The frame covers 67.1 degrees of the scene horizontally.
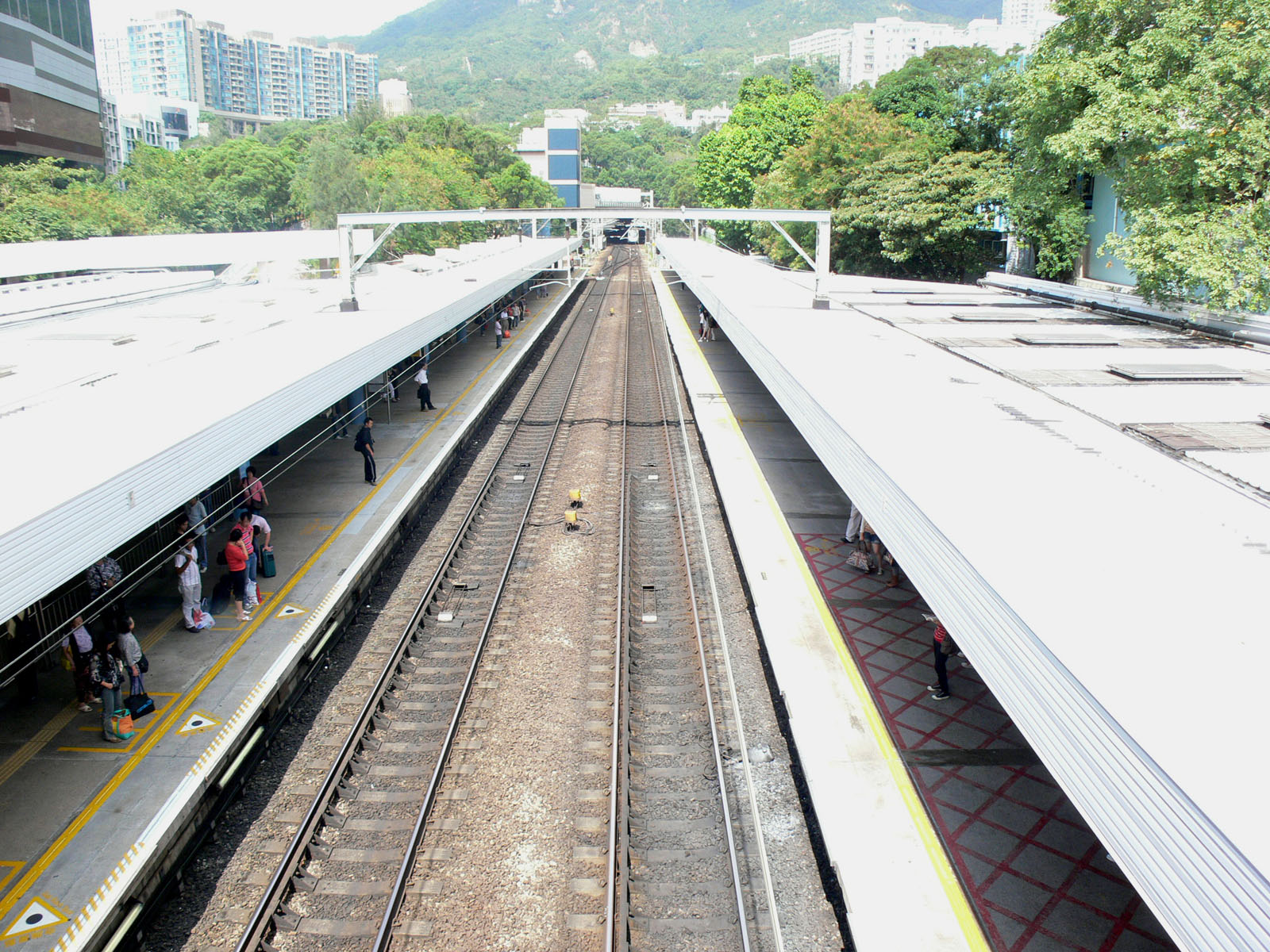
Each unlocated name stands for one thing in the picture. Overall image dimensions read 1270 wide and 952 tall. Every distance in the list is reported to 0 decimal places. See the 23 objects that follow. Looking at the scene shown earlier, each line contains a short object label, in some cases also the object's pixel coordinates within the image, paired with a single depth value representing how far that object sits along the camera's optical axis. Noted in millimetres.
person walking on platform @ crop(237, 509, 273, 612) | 12258
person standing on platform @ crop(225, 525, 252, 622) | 11914
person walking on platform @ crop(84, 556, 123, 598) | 10992
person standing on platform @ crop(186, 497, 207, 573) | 12750
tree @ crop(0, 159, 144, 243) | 39875
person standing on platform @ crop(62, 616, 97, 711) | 10062
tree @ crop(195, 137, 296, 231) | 59688
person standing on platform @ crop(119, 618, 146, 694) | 9680
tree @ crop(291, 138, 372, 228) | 47656
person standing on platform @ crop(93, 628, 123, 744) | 9328
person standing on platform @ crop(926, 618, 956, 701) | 10539
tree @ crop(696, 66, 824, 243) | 67375
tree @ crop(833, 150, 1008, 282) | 35188
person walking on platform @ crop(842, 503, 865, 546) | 14852
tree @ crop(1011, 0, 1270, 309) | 17094
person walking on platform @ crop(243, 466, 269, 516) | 14313
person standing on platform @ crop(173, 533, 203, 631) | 11590
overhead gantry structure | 20594
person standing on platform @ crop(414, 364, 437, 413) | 23672
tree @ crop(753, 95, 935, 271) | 42469
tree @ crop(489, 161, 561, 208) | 90062
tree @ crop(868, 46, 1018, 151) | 39688
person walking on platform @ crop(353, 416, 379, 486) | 17578
